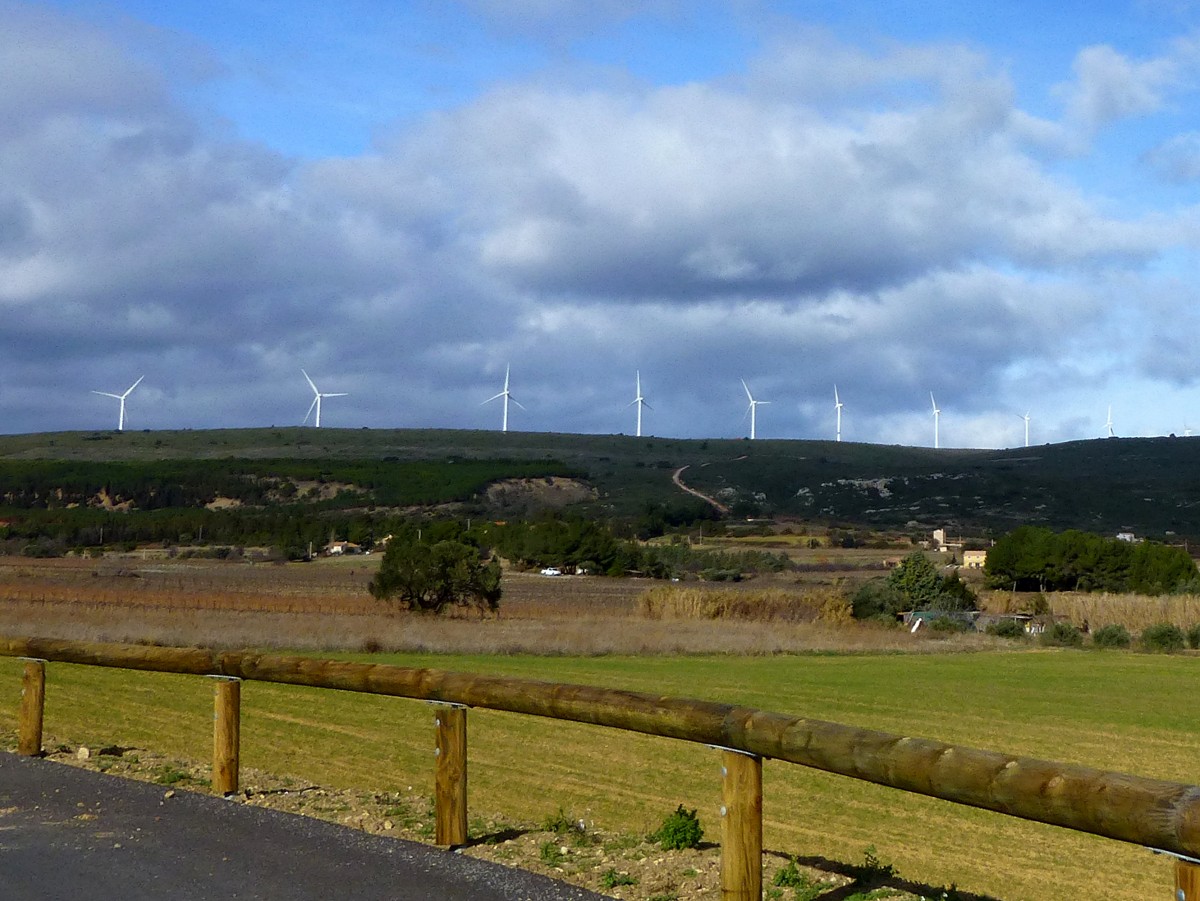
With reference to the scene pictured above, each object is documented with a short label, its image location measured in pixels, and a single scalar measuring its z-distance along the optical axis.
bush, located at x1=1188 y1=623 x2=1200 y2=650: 52.22
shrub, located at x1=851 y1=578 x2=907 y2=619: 57.84
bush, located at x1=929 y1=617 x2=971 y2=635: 55.94
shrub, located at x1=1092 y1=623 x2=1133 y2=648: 52.68
